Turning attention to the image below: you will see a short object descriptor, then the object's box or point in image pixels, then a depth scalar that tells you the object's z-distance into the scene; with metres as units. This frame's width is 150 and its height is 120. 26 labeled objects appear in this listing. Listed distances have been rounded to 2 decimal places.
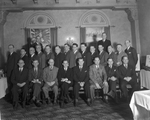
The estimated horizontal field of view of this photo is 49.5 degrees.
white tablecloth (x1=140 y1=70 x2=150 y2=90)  5.45
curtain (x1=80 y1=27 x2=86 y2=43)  7.55
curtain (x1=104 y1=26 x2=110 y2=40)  7.64
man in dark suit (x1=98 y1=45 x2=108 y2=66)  5.54
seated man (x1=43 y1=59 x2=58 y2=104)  4.57
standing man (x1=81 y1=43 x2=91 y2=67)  5.51
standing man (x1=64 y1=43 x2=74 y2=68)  5.64
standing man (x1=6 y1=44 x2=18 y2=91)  5.50
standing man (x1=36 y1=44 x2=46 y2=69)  5.57
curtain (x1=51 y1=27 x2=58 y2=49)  7.48
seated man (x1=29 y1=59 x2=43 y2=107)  4.52
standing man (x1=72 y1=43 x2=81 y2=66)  5.64
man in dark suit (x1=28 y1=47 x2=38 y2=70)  5.48
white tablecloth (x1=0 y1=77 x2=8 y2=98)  4.78
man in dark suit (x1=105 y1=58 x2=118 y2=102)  4.54
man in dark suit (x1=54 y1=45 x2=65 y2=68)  5.61
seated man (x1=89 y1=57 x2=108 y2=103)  4.63
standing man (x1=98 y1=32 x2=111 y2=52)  6.23
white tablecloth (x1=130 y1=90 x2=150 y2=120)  2.67
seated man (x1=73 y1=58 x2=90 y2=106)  4.51
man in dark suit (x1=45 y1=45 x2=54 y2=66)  5.72
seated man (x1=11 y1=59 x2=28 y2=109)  4.46
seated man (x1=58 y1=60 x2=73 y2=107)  4.59
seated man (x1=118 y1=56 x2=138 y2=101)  4.62
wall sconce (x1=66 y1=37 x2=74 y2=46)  7.54
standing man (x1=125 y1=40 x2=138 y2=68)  5.77
